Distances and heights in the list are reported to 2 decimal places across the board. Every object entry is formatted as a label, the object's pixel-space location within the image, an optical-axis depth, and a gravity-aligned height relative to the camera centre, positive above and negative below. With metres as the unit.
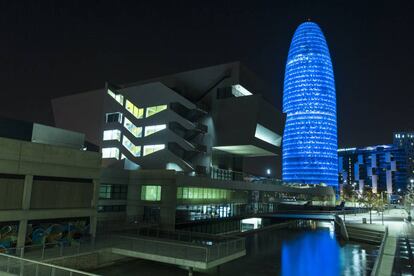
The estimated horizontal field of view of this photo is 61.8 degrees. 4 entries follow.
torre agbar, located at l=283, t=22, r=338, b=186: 167.38 +37.87
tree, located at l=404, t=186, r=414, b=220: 97.78 +0.22
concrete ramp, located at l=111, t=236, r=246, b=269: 25.45 -4.65
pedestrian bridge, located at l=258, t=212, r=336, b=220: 68.57 -4.17
